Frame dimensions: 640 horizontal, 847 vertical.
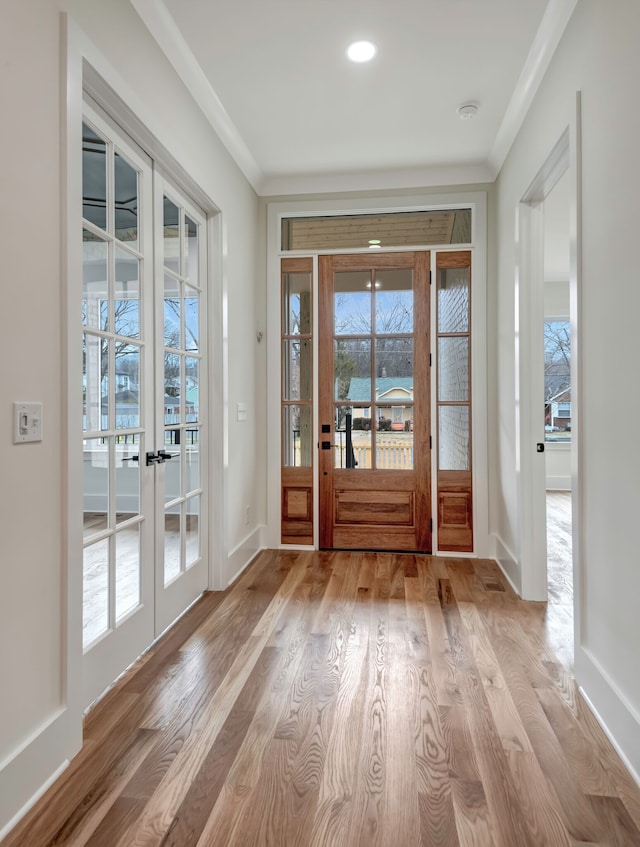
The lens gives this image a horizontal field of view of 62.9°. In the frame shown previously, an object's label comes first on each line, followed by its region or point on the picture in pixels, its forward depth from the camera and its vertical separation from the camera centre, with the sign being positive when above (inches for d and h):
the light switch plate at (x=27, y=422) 56.2 -0.6
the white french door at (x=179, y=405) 99.0 +2.4
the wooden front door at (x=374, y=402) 155.9 +4.4
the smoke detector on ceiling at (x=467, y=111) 117.0 +69.3
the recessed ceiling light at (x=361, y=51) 96.7 +68.7
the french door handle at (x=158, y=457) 94.1 -7.5
